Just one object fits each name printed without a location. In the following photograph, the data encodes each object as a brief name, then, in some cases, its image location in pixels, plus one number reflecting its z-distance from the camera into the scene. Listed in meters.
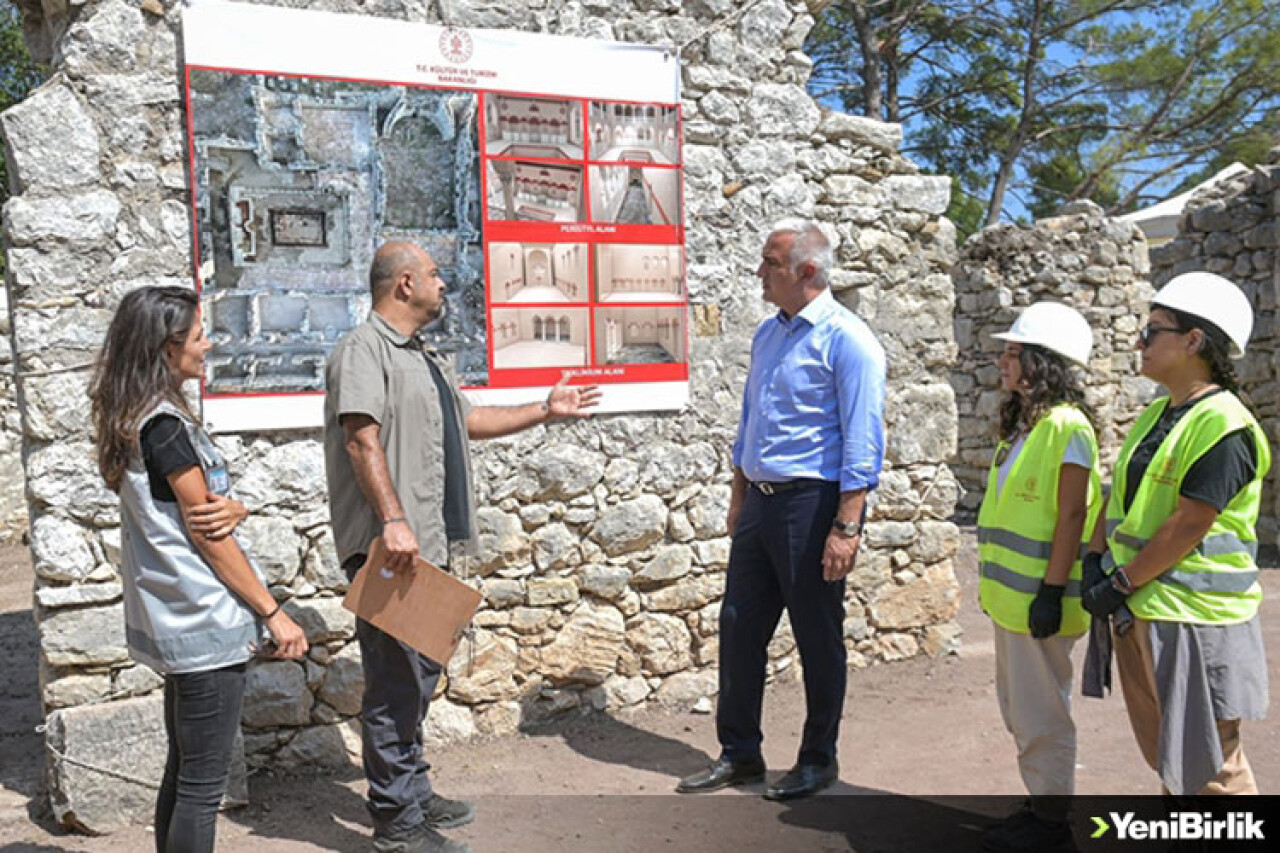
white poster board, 3.88
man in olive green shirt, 3.14
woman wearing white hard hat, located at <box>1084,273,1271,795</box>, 2.80
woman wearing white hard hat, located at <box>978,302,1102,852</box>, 3.14
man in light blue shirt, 3.69
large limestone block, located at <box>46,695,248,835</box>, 3.57
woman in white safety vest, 2.59
